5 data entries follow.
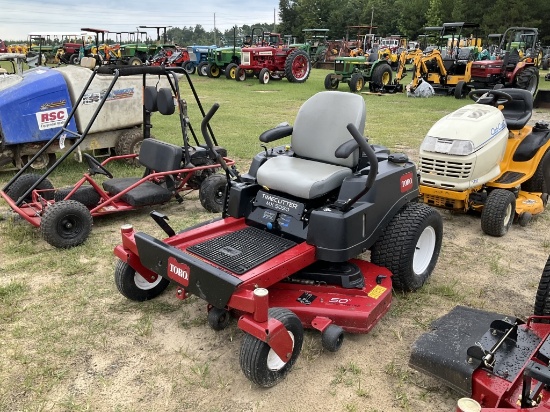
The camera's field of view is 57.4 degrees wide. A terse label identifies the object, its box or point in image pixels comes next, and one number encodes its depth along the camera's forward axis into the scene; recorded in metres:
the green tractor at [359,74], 15.03
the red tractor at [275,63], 17.73
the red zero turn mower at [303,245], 2.58
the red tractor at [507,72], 12.98
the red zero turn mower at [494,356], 2.04
